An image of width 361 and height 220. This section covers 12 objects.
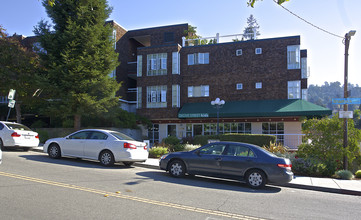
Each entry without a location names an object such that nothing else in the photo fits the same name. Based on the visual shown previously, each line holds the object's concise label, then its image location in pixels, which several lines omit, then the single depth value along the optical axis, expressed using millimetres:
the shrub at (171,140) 20547
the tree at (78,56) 18234
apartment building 24297
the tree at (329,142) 12954
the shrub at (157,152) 15708
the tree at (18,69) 19750
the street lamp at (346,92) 12812
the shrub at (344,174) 11688
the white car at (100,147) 11383
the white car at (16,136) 13637
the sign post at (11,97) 16950
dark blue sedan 9039
